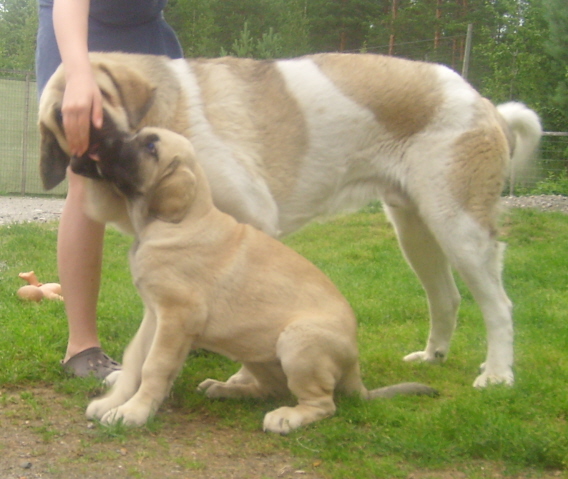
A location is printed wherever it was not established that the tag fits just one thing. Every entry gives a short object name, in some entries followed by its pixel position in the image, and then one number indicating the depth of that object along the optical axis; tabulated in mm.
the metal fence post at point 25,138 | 13430
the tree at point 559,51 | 14531
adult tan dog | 3605
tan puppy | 2947
